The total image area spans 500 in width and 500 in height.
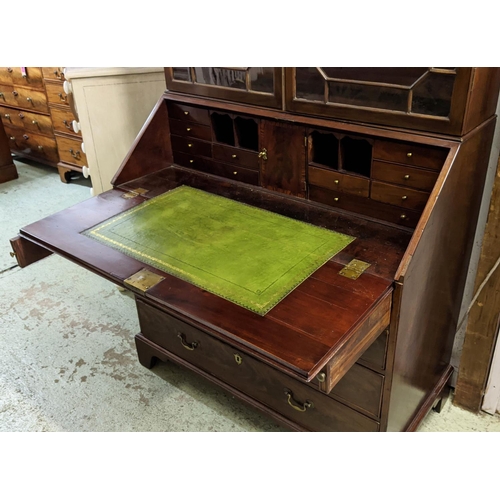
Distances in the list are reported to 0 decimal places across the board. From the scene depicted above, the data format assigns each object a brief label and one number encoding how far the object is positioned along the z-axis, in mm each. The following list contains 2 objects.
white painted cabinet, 2371
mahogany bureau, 1265
